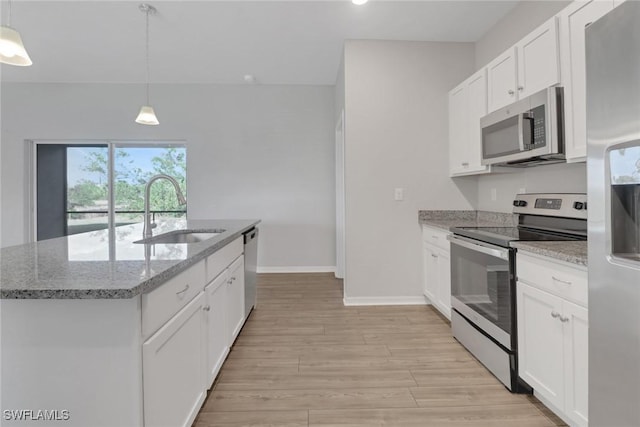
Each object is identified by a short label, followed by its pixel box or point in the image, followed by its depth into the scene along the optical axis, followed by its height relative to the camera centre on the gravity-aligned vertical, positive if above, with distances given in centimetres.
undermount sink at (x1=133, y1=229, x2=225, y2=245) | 234 -15
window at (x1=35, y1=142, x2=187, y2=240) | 496 +59
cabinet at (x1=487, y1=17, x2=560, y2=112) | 190 +98
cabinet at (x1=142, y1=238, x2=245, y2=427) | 105 -55
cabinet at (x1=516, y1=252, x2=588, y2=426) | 135 -58
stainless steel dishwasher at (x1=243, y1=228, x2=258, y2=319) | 273 -49
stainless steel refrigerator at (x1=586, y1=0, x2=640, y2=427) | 98 -1
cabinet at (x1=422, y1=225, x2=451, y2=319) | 268 -52
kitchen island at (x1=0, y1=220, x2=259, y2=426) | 91 -38
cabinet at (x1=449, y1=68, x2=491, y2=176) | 272 +83
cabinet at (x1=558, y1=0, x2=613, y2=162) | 169 +78
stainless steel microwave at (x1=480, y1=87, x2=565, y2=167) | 188 +53
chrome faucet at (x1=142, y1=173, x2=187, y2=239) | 205 +7
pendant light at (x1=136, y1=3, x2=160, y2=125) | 323 +104
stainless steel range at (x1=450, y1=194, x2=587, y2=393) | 179 -40
